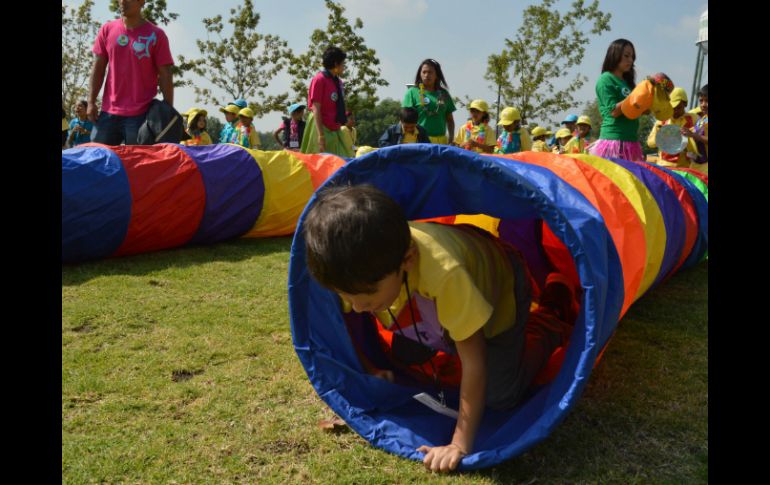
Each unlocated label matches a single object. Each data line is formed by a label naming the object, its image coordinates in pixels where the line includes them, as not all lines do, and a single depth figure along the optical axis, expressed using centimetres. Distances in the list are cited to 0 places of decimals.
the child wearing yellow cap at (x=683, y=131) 689
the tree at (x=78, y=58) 2164
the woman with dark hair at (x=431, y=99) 690
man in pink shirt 489
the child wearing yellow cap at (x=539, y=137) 1323
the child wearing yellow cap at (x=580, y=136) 1244
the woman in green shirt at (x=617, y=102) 489
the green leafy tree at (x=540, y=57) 2080
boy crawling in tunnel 168
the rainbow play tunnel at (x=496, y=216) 181
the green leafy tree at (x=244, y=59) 2292
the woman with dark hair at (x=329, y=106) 674
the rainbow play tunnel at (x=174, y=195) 439
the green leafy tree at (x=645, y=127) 4389
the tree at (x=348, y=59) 2253
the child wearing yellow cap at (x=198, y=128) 1206
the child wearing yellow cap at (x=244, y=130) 1098
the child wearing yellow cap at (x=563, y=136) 1437
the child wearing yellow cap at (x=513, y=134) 960
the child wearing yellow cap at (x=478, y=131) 892
